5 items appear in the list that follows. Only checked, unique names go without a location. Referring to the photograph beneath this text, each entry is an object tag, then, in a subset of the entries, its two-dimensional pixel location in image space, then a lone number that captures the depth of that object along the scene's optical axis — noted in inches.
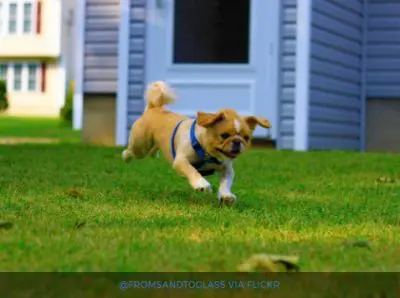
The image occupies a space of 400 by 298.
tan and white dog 182.1
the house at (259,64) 411.2
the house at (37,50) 1258.0
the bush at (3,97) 1171.9
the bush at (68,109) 939.3
